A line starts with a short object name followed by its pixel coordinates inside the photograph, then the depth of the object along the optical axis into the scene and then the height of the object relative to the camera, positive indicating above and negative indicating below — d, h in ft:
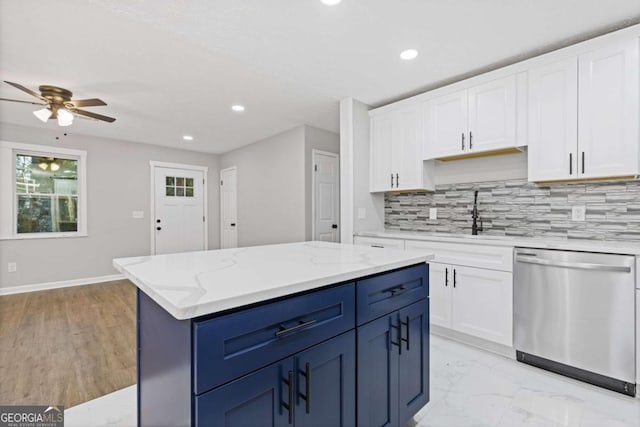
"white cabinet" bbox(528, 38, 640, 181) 6.61 +2.23
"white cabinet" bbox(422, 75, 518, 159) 8.31 +2.67
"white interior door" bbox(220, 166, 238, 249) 19.83 +0.25
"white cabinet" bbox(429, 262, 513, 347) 7.58 -2.44
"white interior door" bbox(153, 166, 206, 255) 18.92 +0.06
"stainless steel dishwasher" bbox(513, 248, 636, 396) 6.06 -2.29
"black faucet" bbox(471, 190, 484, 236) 9.36 -0.22
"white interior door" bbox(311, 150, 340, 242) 15.02 +0.72
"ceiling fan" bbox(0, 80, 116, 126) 10.04 +3.65
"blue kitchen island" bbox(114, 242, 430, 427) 2.66 -1.40
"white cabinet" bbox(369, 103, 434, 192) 10.32 +2.09
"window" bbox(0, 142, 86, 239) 14.35 +0.96
